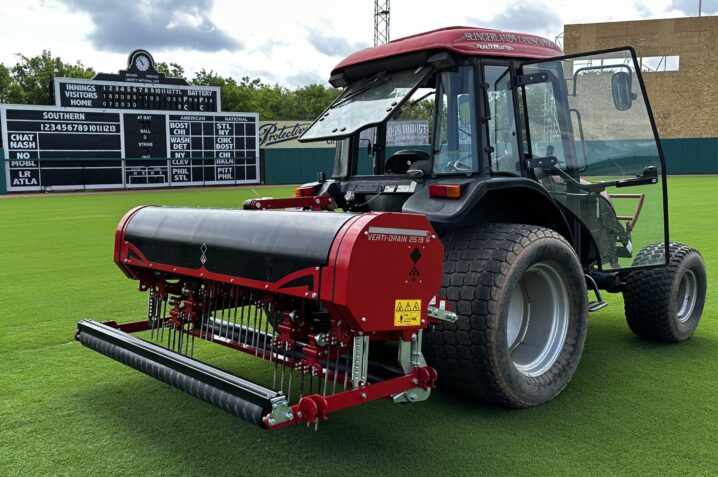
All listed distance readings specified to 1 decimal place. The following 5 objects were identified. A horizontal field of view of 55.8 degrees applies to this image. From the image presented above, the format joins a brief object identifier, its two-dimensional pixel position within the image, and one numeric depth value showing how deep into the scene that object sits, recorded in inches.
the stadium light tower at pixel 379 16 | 1569.9
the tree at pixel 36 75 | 2057.1
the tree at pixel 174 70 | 2341.3
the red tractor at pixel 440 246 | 119.7
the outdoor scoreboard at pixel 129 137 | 1022.4
